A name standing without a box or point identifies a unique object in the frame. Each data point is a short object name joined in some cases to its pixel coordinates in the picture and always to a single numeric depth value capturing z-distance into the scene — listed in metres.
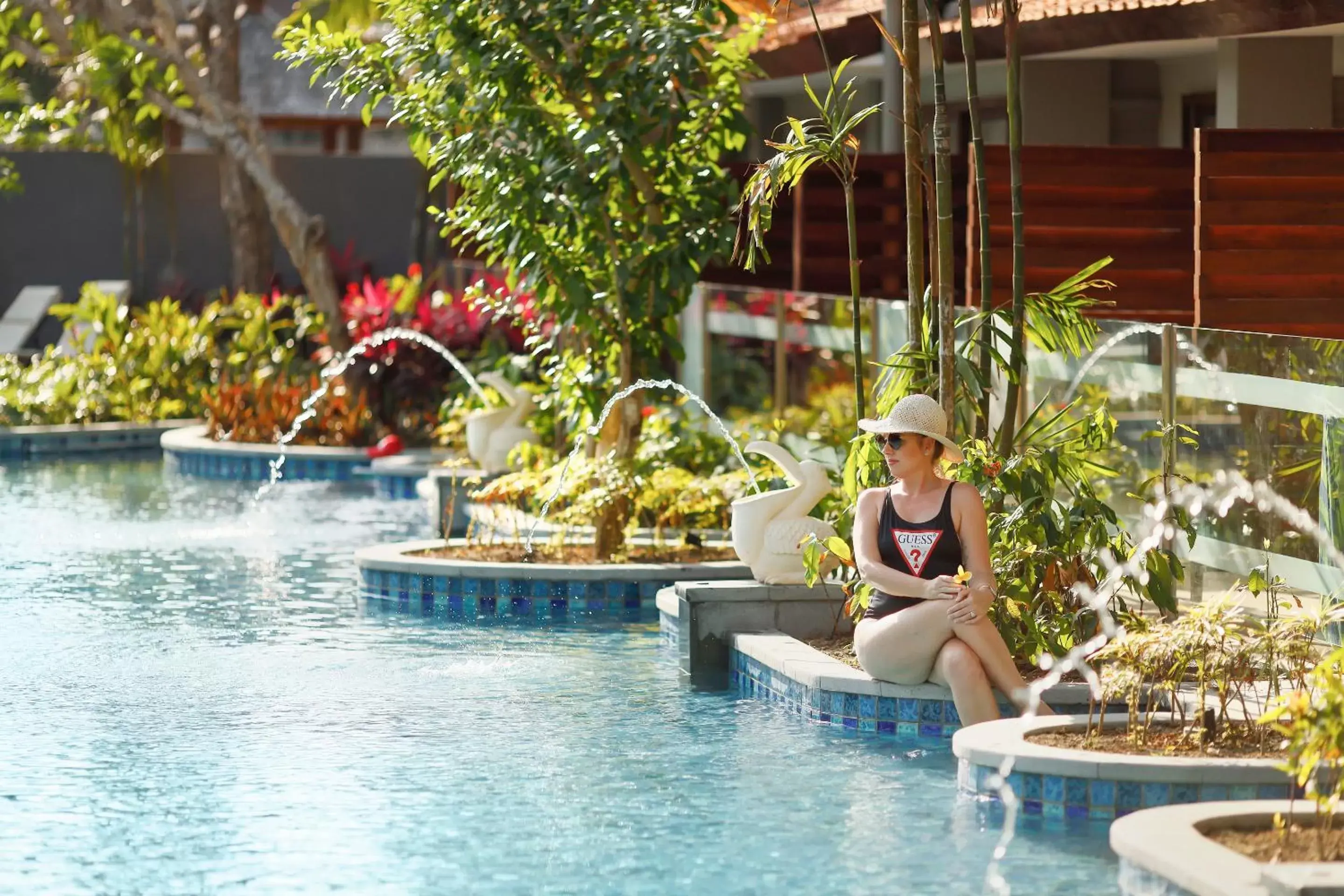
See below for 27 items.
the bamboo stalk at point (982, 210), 13.93
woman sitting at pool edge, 12.35
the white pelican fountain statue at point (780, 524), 15.34
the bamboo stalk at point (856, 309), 14.77
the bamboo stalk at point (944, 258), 14.08
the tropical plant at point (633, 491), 19.08
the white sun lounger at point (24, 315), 40.81
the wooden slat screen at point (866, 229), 26.38
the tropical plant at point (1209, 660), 10.96
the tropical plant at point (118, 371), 33.58
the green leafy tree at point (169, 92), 34.27
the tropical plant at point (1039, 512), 13.29
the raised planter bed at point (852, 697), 12.75
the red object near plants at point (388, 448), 29.00
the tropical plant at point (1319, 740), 8.65
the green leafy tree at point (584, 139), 18.84
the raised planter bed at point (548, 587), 17.84
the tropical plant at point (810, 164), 14.24
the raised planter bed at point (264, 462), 29.66
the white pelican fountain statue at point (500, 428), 24.20
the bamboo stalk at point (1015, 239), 13.77
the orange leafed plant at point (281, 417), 30.49
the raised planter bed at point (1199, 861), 8.03
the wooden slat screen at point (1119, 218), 20.82
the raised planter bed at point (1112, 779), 10.41
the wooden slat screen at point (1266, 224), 18.54
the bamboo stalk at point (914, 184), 14.32
